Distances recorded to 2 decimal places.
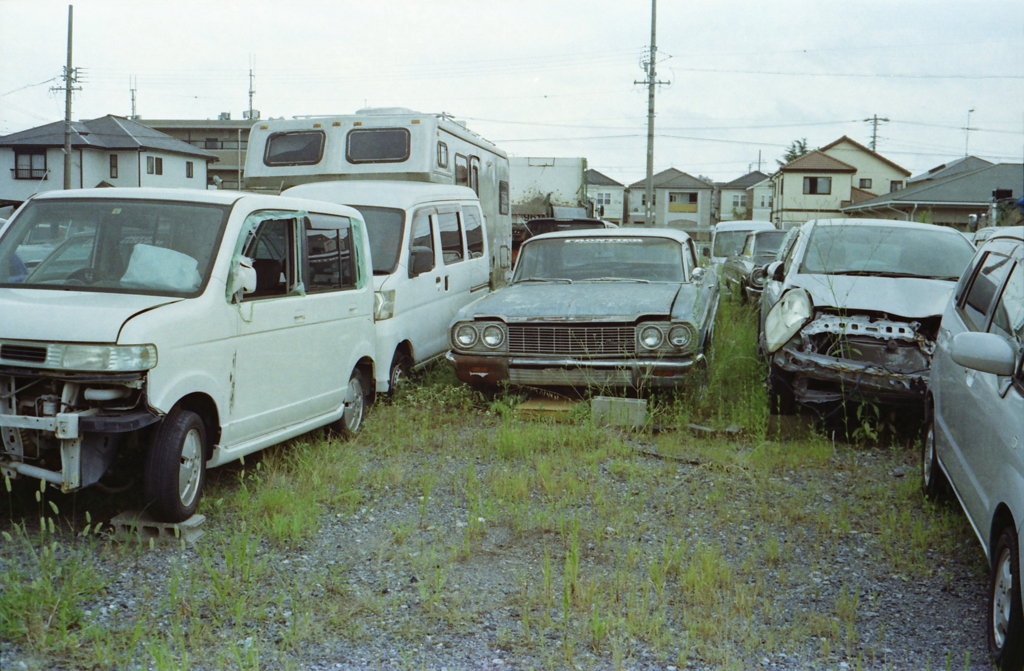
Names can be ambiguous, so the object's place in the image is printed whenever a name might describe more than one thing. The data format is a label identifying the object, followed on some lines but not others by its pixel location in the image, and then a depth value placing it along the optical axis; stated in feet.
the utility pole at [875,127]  235.20
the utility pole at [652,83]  110.93
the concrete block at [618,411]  23.84
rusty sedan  24.20
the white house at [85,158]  155.22
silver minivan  10.91
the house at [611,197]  292.38
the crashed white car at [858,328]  21.85
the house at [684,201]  274.77
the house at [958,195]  125.35
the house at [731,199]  283.59
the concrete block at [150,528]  15.26
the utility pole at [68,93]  97.55
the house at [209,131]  233.35
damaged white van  14.29
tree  295.19
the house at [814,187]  182.80
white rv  36.17
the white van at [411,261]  26.21
